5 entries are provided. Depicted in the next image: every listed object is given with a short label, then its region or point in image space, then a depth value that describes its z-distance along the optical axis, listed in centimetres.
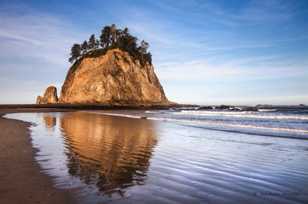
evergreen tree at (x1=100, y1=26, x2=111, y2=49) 9894
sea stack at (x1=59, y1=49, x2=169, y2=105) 7969
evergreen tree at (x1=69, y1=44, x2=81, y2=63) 10149
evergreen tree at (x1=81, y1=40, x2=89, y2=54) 10138
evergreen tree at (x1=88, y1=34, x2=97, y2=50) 10119
